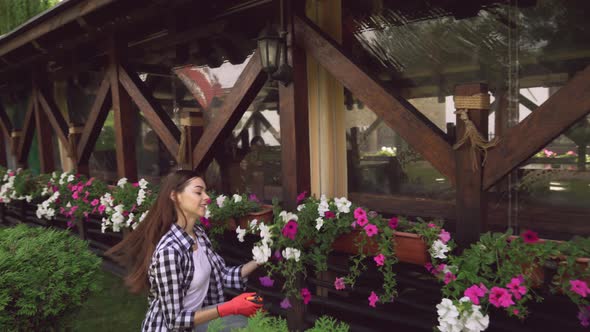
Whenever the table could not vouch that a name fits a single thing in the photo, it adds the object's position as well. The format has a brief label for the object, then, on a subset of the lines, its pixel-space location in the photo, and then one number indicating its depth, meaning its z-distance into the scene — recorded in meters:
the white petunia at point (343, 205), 2.88
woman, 2.14
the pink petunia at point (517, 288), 2.06
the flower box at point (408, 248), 2.58
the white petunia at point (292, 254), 2.85
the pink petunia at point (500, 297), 2.05
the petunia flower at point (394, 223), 2.68
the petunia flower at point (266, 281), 2.91
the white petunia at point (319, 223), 2.82
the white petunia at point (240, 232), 3.25
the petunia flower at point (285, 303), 3.14
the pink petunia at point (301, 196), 3.14
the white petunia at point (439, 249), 2.41
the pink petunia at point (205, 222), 3.64
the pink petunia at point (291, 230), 2.83
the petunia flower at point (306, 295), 3.11
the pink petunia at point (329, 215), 2.88
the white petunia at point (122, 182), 4.67
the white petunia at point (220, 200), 3.66
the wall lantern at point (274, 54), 3.04
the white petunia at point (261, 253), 2.74
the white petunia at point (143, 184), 4.39
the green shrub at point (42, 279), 2.64
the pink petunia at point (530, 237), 2.16
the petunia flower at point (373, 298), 2.73
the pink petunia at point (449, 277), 2.26
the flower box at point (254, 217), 3.43
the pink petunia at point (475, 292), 2.11
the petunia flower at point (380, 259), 2.62
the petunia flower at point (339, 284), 2.91
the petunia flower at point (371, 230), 2.67
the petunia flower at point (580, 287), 1.94
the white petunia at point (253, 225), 3.20
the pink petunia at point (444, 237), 2.45
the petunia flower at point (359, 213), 2.76
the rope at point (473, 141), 2.33
